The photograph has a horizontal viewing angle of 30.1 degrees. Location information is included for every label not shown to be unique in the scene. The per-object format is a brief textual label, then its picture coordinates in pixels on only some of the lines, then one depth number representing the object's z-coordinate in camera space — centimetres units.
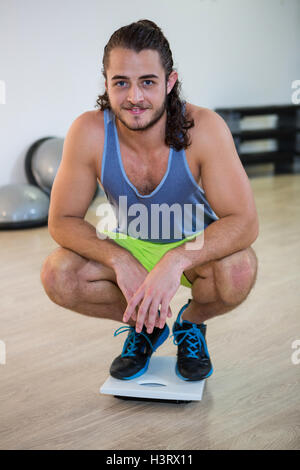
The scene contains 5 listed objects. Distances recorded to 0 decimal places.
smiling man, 138
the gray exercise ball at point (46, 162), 361
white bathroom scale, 137
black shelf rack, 504
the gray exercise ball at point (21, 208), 333
